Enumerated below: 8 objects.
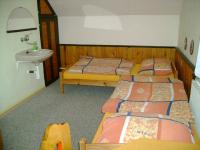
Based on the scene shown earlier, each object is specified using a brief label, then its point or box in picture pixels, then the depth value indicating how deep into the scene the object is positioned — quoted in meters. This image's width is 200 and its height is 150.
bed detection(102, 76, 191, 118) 2.31
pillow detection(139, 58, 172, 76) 3.68
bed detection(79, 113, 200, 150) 1.32
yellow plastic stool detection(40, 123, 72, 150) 1.34
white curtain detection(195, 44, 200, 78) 1.88
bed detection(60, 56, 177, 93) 3.92
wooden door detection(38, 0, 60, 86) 4.25
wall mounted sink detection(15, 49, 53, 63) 3.41
